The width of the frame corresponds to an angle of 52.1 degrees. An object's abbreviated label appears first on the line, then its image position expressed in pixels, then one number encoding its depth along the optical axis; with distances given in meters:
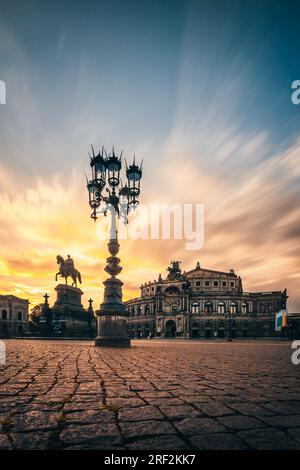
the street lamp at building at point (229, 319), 67.38
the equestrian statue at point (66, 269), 29.25
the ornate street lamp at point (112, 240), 12.36
